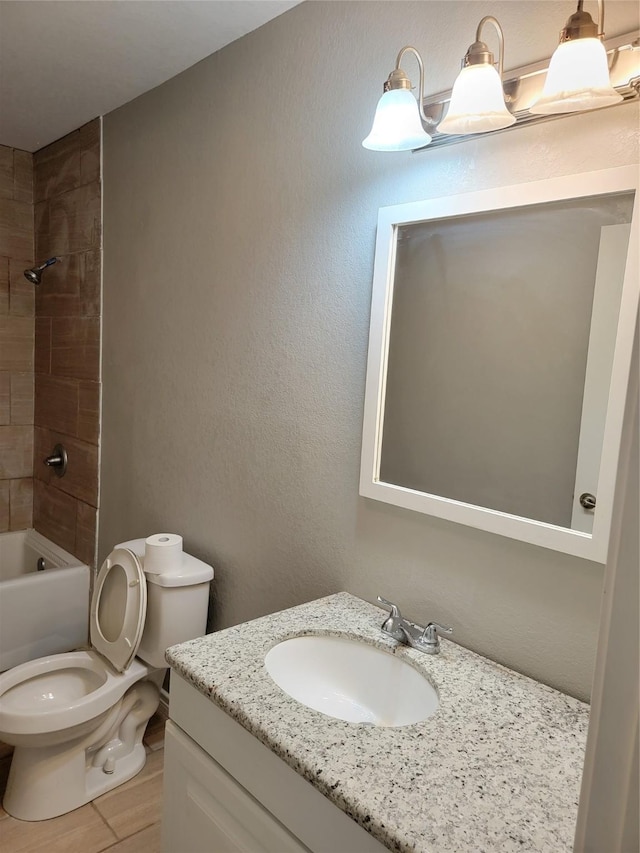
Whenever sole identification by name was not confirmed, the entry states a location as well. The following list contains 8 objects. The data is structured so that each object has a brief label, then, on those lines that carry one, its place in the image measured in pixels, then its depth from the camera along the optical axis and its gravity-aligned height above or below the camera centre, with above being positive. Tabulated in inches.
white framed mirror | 45.3 +0.8
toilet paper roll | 78.2 -27.7
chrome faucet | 53.9 -25.0
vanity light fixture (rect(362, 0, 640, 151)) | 41.3 +21.1
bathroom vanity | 35.2 -26.5
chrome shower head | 115.6 +12.7
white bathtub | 100.0 -47.7
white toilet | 74.9 -46.2
